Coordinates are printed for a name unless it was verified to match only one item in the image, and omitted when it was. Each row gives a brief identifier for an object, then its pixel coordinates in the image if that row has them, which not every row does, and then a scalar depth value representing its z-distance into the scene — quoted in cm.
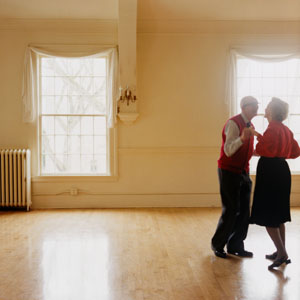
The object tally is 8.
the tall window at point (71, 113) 628
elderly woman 327
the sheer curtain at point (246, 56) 625
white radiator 596
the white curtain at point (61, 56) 611
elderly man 350
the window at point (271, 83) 643
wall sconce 600
